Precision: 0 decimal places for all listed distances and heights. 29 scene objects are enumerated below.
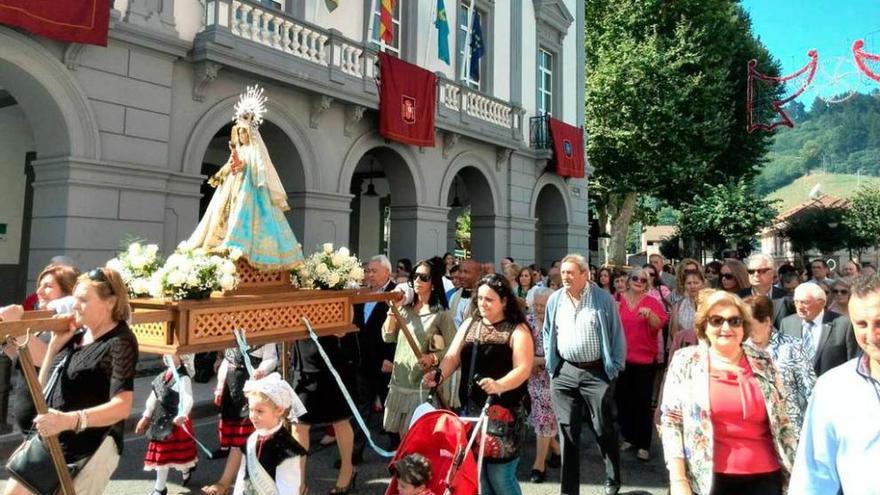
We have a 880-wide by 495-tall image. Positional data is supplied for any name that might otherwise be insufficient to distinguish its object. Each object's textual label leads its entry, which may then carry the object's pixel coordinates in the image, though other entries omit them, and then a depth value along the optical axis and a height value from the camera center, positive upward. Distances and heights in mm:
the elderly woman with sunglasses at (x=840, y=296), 5566 -136
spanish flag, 12648 +5392
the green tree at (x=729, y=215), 23016 +2516
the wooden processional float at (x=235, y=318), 3145 -269
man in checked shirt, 4750 -733
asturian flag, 14219 +5846
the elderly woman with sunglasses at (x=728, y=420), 2844 -676
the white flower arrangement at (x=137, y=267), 3545 +15
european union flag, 15336 +5882
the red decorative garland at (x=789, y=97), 18078 +6243
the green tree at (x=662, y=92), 22891 +7320
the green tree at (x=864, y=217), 34678 +4087
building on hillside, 35750 +4244
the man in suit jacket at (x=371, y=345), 5645 -757
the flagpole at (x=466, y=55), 15031 +5591
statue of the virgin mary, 3961 +432
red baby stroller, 3217 -990
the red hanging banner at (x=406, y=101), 12336 +3705
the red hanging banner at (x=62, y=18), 7457 +3260
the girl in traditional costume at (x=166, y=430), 4703 -1295
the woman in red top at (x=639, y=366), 6127 -924
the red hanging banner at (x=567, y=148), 17681 +3955
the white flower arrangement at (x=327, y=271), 4254 +10
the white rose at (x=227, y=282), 3473 -66
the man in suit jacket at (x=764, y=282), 5332 -13
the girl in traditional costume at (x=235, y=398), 4699 -1055
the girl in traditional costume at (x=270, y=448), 3346 -1012
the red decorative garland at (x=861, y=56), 17070 +6579
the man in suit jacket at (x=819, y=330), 4605 -388
